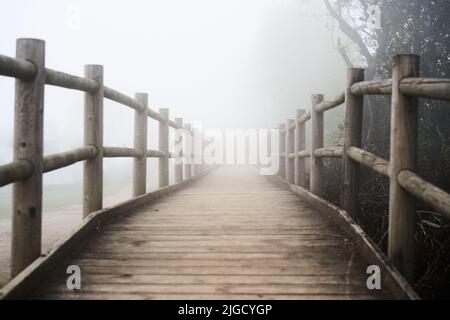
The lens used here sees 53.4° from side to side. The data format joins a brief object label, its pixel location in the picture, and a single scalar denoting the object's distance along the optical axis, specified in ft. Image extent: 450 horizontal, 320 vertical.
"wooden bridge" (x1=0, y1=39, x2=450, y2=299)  7.41
